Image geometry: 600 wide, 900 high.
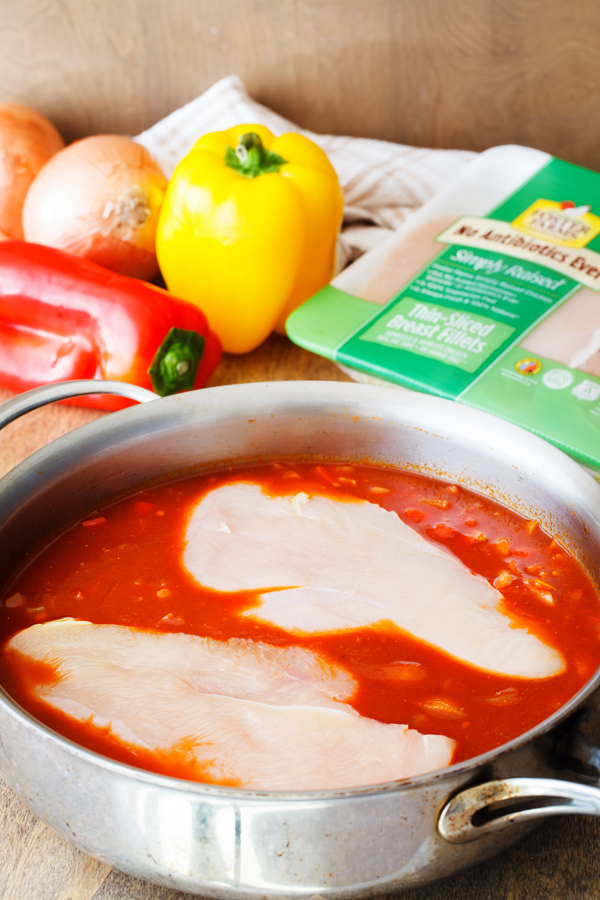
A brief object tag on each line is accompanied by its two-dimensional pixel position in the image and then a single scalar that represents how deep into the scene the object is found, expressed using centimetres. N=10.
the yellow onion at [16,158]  134
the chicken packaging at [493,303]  122
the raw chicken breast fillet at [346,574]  109
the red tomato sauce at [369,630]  107
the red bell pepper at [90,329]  124
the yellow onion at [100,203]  130
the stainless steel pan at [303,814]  86
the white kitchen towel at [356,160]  135
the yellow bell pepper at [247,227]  126
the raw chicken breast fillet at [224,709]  105
